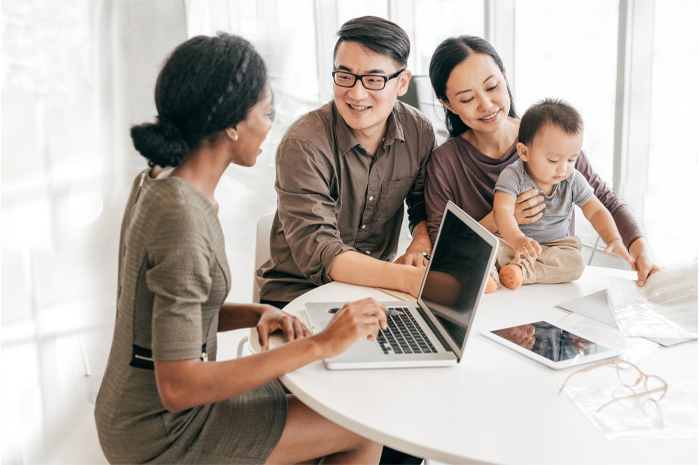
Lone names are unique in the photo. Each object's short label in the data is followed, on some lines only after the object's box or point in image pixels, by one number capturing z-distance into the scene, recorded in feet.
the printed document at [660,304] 3.98
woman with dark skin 3.20
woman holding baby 5.90
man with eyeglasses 5.30
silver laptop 3.49
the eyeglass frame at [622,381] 3.08
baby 4.99
